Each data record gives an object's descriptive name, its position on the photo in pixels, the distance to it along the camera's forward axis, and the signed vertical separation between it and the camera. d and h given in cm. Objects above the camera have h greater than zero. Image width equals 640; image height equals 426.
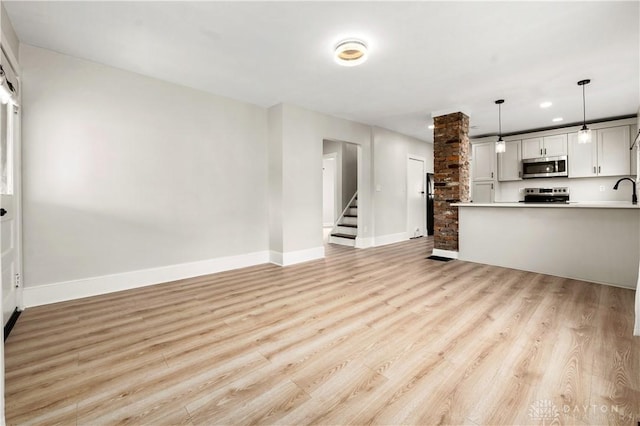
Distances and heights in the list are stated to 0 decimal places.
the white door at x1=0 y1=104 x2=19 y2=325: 238 +7
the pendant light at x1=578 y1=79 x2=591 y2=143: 373 +98
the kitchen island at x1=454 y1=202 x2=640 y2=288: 338 -40
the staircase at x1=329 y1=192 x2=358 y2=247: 654 -38
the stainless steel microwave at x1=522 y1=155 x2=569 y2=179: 600 +91
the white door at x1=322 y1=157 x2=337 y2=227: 1043 +80
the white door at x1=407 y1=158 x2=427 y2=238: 721 +31
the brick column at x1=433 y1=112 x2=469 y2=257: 488 +66
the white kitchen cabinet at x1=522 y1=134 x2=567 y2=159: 606 +137
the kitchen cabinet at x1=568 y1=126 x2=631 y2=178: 537 +107
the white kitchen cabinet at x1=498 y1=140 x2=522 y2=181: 664 +112
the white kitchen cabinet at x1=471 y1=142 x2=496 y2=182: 700 +122
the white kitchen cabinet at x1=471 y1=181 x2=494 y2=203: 707 +46
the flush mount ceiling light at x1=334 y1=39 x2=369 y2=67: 278 +159
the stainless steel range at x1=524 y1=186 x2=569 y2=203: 624 +33
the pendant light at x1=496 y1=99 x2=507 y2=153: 452 +105
